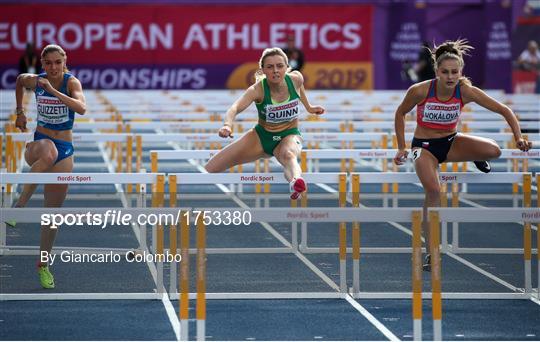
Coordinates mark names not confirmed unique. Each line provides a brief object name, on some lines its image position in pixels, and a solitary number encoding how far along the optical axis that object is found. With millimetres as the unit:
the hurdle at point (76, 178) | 18906
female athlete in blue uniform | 19359
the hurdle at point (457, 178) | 19266
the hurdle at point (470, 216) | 14016
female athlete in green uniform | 20109
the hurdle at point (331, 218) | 14062
